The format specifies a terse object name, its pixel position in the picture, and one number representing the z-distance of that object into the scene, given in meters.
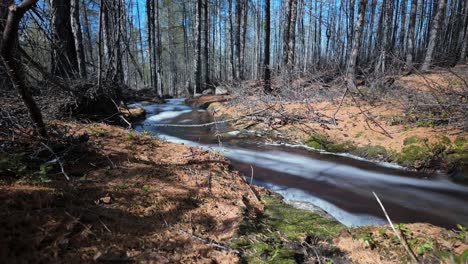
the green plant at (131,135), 4.45
